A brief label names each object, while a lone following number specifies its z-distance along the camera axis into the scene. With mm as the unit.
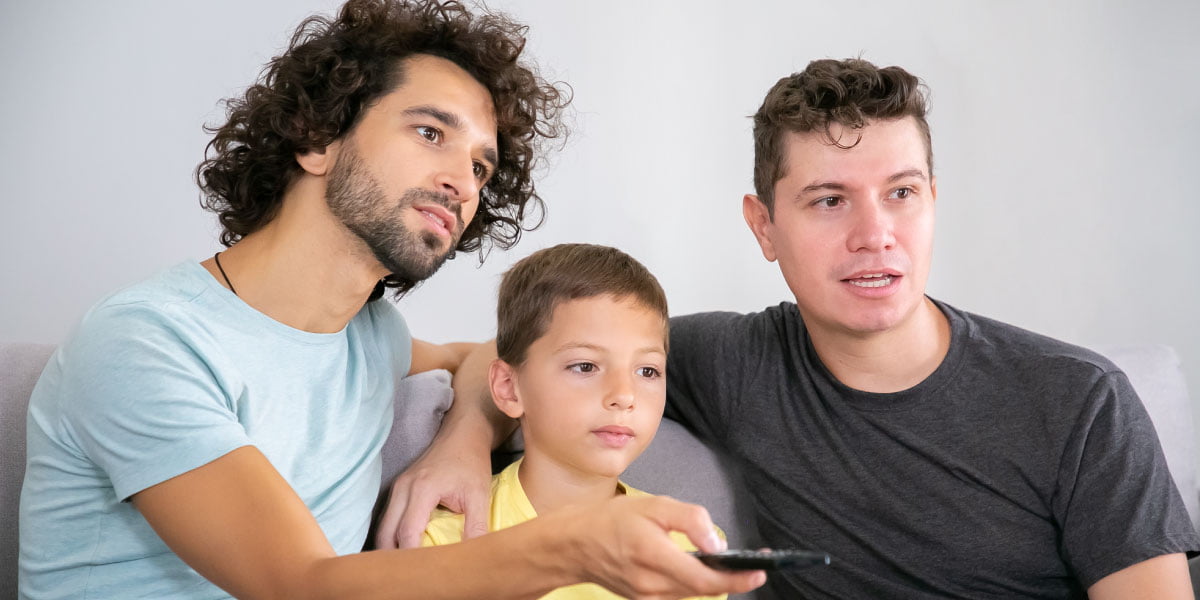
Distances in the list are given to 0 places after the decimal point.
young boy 1560
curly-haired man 1013
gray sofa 1554
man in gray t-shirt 1543
